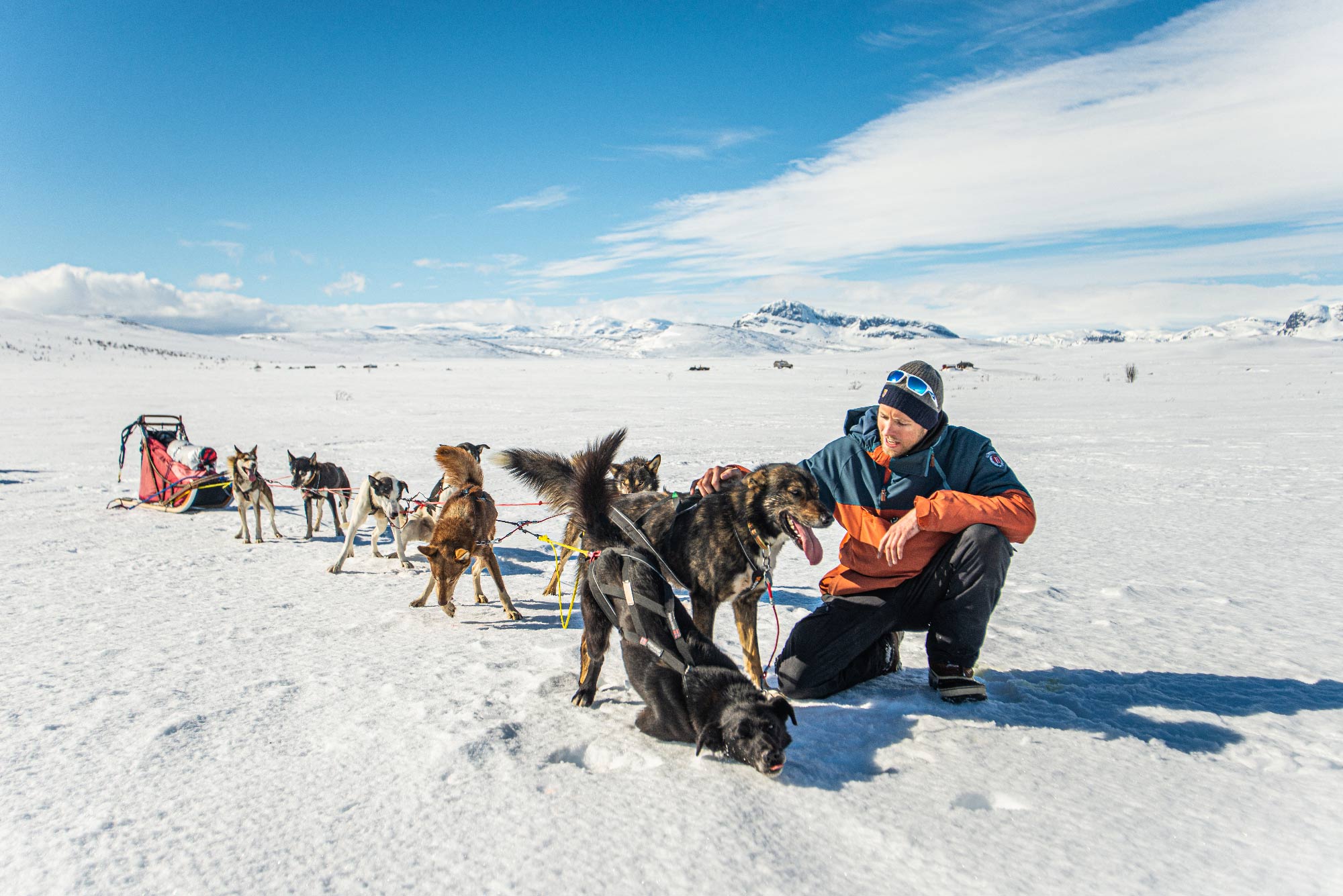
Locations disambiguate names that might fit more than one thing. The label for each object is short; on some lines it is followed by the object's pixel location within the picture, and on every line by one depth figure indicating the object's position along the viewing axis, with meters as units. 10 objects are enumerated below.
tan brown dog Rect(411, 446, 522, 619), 3.95
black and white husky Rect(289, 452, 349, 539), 6.40
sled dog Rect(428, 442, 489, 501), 5.03
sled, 6.89
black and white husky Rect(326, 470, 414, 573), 5.24
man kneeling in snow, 2.75
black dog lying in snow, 2.20
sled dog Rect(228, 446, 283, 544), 5.98
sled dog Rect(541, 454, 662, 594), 4.97
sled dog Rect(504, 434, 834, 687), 3.08
